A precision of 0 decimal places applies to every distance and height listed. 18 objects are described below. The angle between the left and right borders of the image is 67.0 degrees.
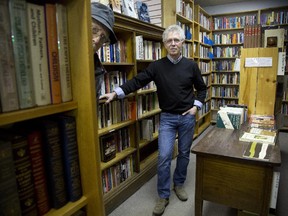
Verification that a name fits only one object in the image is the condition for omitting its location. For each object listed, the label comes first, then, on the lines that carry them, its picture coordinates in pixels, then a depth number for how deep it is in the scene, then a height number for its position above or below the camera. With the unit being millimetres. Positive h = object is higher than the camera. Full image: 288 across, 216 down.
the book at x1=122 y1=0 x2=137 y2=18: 2324 +712
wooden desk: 1467 -739
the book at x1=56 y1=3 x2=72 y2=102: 635 +68
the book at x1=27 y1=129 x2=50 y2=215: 609 -270
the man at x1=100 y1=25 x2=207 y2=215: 2055 -230
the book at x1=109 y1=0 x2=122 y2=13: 2086 +670
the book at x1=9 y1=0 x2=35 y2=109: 527 +58
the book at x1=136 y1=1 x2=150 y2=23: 2584 +746
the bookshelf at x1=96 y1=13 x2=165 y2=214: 2119 -500
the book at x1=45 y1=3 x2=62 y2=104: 602 +63
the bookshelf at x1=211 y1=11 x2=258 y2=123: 5004 +409
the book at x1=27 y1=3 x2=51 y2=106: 563 +62
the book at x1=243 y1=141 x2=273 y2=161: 1470 -562
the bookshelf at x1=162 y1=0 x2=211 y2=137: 3125 +781
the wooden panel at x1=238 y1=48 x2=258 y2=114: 2423 -130
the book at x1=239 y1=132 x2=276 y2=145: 1721 -539
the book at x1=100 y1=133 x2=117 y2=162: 2031 -696
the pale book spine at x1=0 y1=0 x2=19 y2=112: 506 +19
